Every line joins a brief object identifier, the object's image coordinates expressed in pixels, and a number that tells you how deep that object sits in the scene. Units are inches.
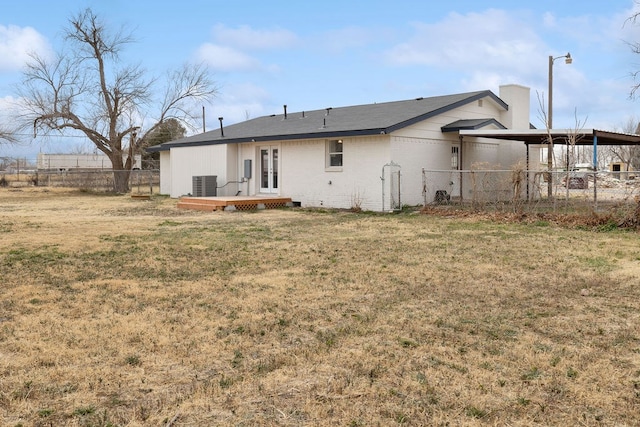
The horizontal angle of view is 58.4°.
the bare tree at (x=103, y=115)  1250.6
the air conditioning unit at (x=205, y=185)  847.1
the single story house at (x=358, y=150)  682.2
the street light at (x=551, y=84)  866.1
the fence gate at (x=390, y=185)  671.8
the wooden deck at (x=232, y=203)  726.5
